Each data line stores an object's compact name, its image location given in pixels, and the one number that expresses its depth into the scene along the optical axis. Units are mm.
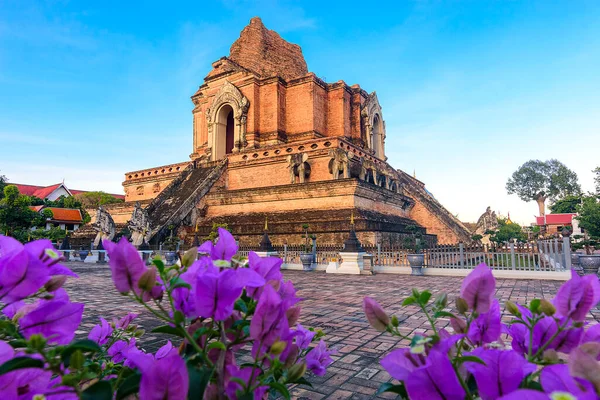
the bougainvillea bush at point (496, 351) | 638
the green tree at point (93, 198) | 50969
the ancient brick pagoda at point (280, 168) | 17344
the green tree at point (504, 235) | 22747
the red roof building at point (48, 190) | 48931
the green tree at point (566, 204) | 47469
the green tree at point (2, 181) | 31714
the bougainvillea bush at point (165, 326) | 692
